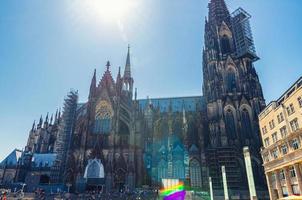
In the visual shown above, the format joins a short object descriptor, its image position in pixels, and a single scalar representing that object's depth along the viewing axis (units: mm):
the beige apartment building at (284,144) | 23719
